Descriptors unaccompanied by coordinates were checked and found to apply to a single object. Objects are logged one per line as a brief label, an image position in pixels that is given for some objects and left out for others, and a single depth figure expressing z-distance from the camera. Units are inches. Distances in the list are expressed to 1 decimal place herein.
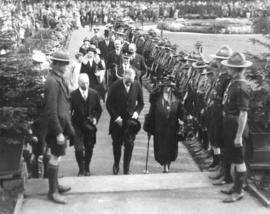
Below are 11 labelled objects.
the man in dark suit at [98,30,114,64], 630.1
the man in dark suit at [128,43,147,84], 481.9
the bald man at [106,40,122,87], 533.8
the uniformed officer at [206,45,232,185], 294.8
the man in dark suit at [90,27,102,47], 684.5
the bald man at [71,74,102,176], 342.3
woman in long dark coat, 346.9
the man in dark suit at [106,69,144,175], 352.2
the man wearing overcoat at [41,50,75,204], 264.2
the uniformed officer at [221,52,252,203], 267.9
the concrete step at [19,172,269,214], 264.7
